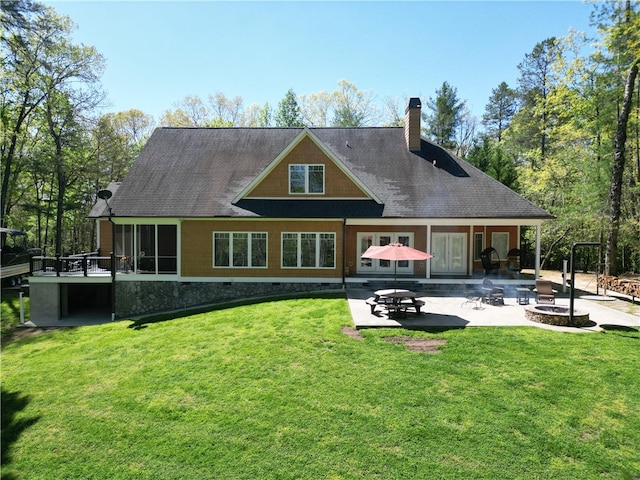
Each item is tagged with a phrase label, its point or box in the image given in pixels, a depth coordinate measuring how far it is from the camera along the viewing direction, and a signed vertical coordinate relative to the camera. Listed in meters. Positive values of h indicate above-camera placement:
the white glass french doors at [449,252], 17.97 -0.84
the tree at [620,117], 17.36 +5.26
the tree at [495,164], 26.36 +4.84
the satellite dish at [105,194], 17.73 +1.77
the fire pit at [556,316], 10.71 -2.29
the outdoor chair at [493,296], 13.48 -2.15
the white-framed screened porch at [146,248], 17.28 -0.71
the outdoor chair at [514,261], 17.98 -1.27
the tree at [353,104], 38.50 +12.88
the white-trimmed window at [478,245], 18.50 -0.53
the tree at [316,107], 39.09 +12.85
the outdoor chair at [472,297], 13.21 -2.34
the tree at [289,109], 39.56 +12.65
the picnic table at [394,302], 11.19 -2.00
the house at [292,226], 16.52 +0.31
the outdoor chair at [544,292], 12.69 -1.88
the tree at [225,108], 39.88 +12.92
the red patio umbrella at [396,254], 11.13 -0.58
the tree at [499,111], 42.28 +13.54
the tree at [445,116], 39.16 +11.94
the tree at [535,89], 32.22 +13.01
